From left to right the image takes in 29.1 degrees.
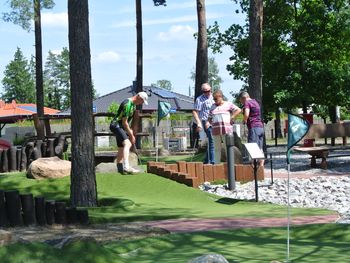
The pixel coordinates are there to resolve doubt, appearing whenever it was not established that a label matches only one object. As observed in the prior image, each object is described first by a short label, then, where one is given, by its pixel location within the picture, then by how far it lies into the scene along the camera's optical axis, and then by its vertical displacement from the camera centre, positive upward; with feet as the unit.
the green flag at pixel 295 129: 21.34 +0.34
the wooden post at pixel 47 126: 58.67 +1.89
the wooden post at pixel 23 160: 49.60 -0.90
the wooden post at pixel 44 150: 52.03 -0.21
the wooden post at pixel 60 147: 51.72 -0.01
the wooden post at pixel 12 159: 49.29 -0.80
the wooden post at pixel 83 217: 27.58 -2.90
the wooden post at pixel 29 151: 50.23 -0.26
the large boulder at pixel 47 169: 40.14 -1.35
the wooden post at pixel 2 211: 26.71 -2.51
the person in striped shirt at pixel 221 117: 42.45 +1.60
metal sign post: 35.06 -0.63
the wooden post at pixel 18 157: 49.82 -0.67
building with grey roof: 152.25 +11.38
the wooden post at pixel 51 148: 51.60 -0.07
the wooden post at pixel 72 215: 27.40 -2.79
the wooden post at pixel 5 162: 49.34 -1.00
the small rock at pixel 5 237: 17.83 -2.38
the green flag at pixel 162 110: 51.60 +2.59
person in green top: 40.55 +1.05
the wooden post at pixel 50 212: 27.32 -2.64
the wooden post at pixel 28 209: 27.22 -2.49
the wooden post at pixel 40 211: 27.32 -2.60
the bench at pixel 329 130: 56.59 +0.71
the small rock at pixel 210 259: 16.66 -2.89
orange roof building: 143.13 +8.50
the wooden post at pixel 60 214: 27.27 -2.73
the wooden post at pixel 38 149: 50.14 -0.16
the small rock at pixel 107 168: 41.63 -1.39
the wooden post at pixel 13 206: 26.91 -2.33
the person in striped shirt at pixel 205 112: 44.70 +2.16
